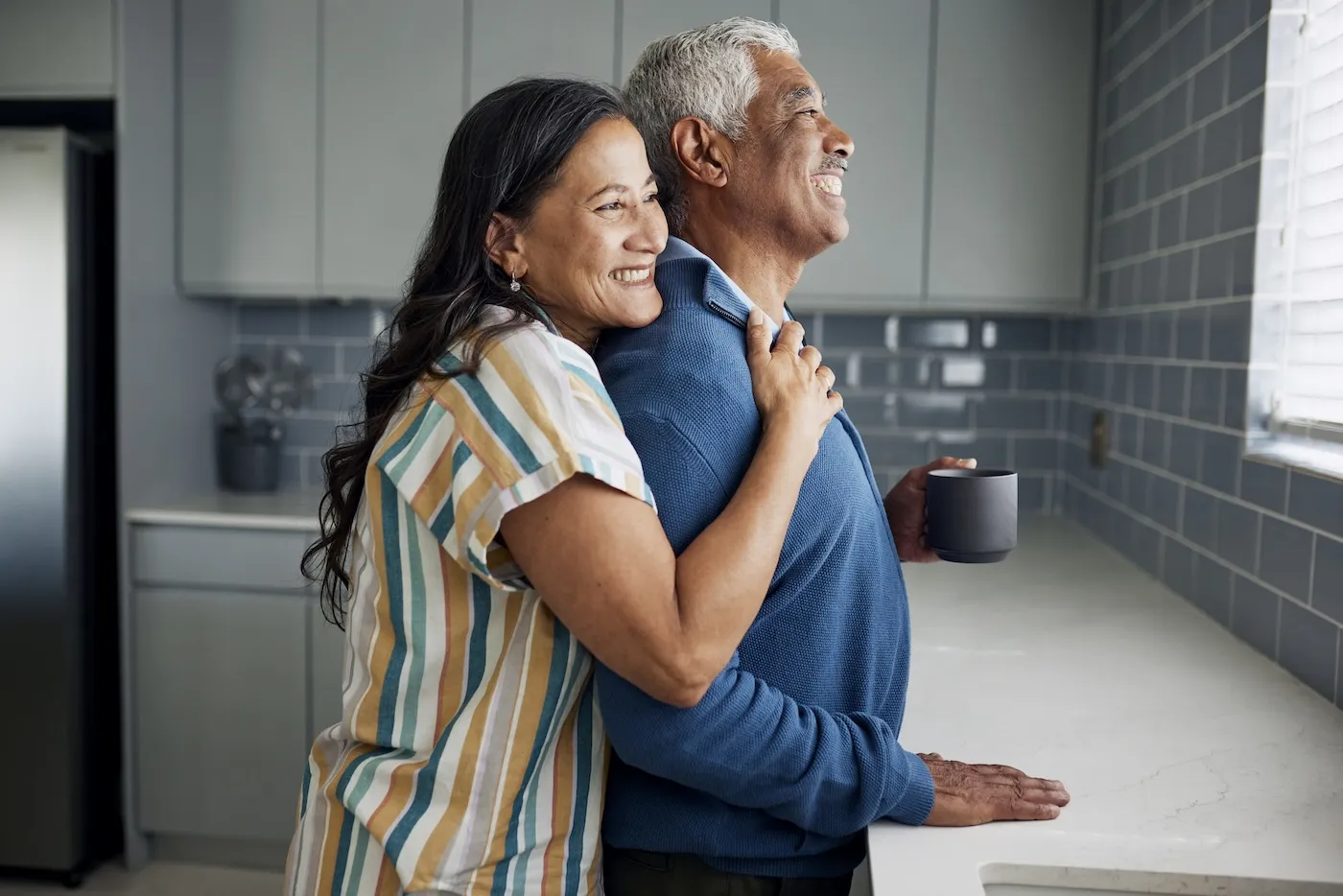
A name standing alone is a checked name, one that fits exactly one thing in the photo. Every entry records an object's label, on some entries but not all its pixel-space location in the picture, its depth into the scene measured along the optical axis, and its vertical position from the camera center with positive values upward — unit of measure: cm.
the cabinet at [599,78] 278 +62
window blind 154 +20
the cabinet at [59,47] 268 +73
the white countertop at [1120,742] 92 -39
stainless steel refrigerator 258 -33
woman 86 -14
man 94 -27
